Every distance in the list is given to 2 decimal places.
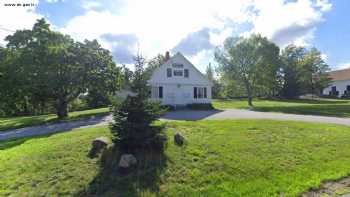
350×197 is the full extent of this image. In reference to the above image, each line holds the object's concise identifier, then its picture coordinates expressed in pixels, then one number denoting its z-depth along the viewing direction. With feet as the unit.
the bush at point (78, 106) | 134.92
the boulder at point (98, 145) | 24.48
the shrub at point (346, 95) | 162.45
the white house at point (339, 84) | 174.76
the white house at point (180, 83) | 88.02
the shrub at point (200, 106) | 87.74
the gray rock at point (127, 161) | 21.17
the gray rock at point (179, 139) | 26.50
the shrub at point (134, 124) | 22.97
